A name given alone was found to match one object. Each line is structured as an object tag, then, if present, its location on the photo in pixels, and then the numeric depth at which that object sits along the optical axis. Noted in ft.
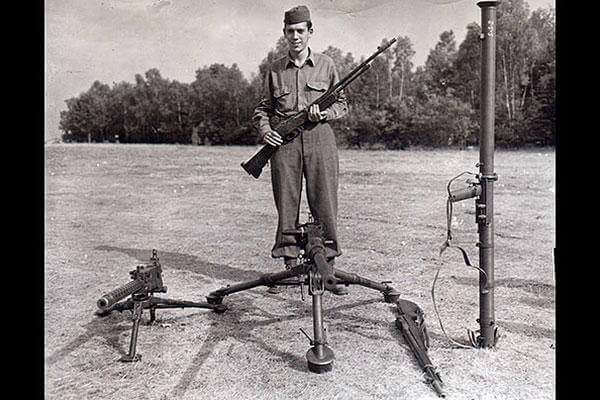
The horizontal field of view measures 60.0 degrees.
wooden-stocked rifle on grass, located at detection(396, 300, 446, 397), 9.91
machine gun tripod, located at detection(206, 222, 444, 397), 10.19
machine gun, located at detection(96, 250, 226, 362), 11.33
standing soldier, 13.57
